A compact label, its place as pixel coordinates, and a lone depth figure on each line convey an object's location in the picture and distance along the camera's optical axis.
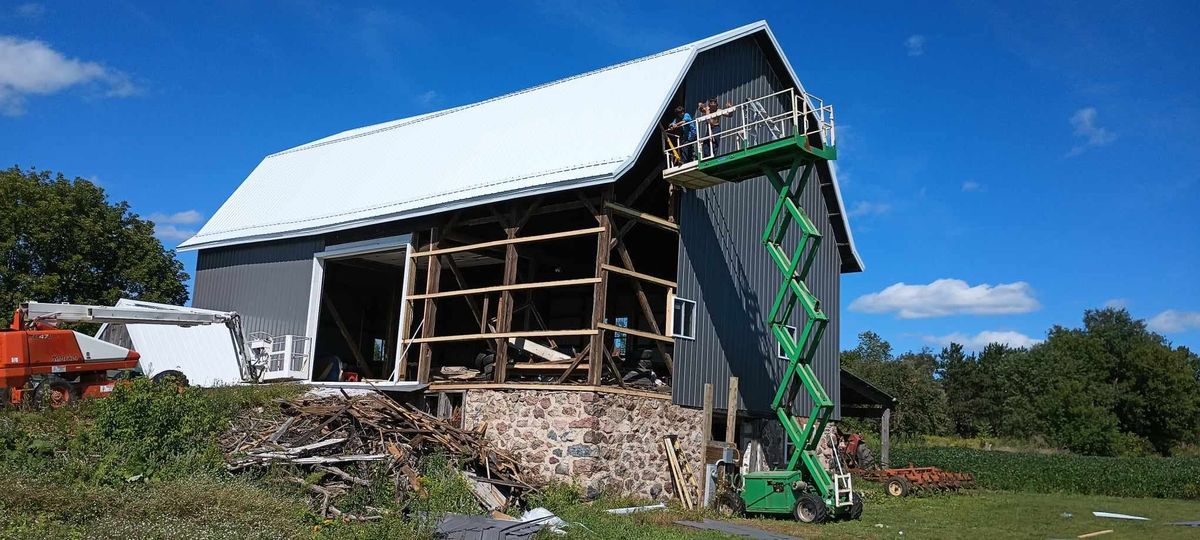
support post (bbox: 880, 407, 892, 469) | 28.00
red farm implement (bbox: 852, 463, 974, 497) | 24.45
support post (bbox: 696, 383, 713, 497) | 19.23
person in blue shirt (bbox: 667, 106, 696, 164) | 19.83
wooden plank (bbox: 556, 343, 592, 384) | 18.05
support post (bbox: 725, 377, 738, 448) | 19.77
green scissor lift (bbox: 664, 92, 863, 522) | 17.66
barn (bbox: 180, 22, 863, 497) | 18.27
